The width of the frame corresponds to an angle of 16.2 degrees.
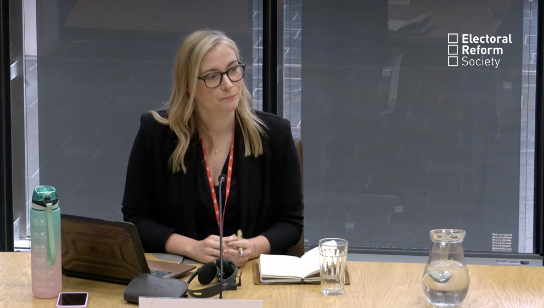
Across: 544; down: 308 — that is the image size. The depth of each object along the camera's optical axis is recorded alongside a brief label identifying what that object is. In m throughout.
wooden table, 4.49
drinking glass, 4.53
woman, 5.12
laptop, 4.56
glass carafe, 4.41
